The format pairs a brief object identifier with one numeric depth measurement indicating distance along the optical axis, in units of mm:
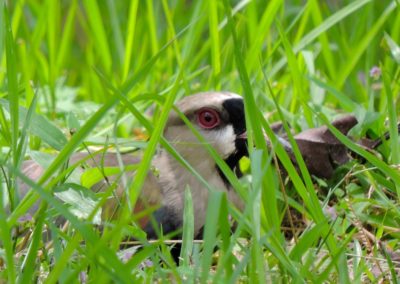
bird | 6840
